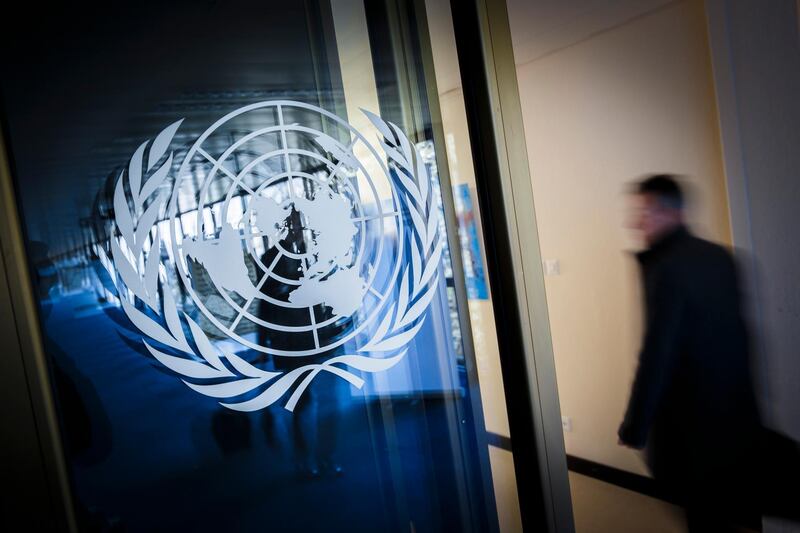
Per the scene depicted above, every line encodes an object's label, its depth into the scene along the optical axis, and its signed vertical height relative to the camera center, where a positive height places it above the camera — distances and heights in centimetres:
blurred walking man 190 -65
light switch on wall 291 -29
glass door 83 -1
